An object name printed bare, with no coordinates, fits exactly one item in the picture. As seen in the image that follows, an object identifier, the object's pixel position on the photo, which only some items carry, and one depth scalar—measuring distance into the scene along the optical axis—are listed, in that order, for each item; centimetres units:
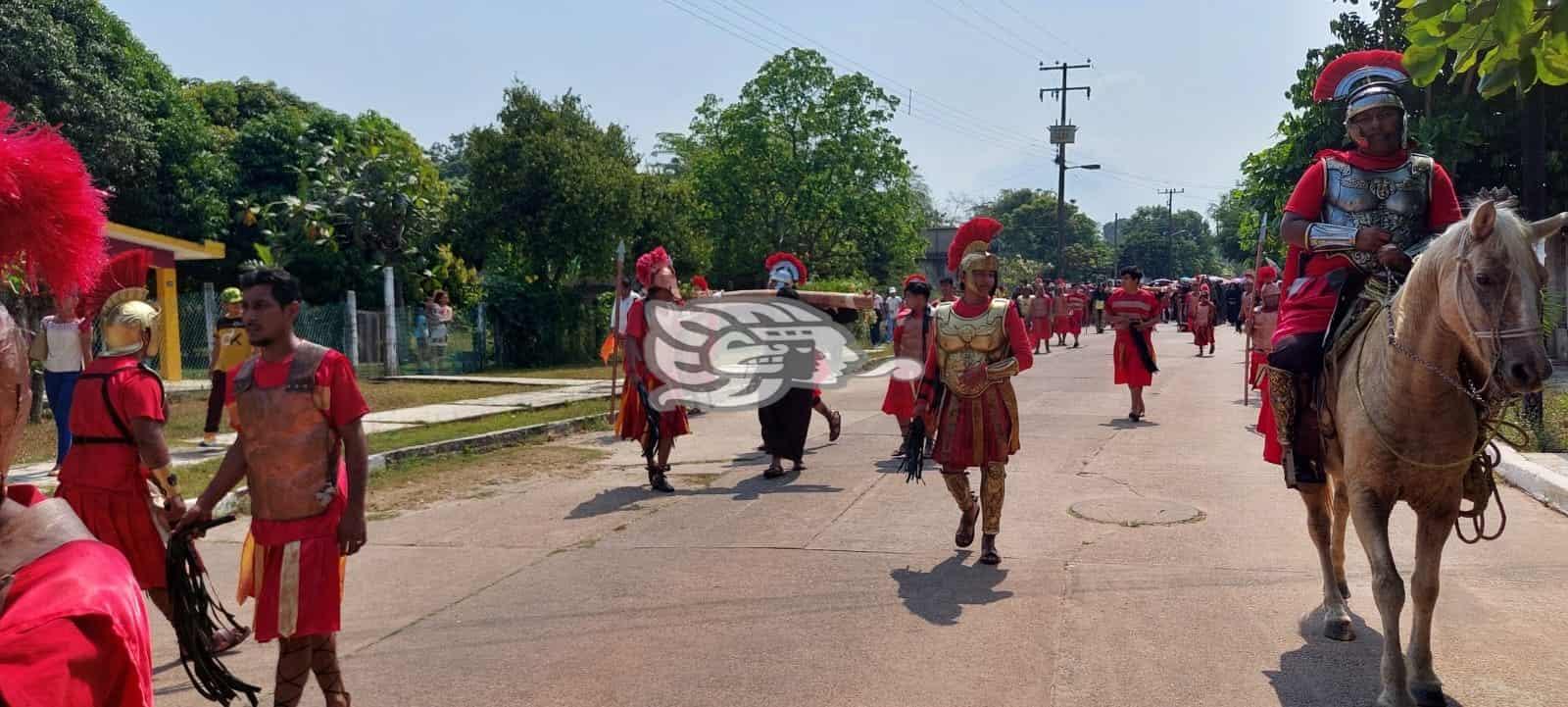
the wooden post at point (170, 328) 2041
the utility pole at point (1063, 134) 4609
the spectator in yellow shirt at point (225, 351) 1063
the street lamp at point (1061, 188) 4631
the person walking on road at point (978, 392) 684
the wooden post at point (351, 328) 2144
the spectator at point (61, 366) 986
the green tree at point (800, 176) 3578
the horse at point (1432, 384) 377
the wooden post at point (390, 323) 2162
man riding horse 512
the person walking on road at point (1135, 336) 1412
